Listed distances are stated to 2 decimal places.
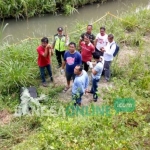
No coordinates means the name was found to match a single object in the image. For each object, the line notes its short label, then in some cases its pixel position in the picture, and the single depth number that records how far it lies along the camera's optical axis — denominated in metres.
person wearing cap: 7.08
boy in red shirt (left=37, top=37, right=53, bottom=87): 6.52
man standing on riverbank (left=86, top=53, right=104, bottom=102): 6.01
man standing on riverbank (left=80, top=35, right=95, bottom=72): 6.82
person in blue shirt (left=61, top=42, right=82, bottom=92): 6.28
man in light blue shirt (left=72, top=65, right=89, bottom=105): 5.67
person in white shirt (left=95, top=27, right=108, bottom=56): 7.27
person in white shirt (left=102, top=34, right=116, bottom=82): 6.70
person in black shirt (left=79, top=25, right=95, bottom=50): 7.28
